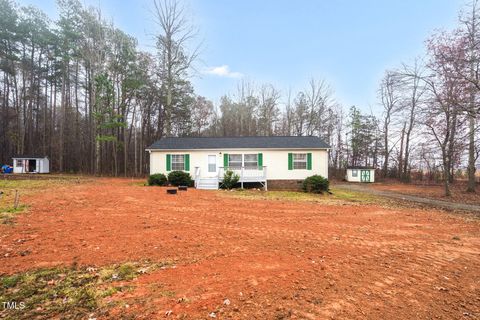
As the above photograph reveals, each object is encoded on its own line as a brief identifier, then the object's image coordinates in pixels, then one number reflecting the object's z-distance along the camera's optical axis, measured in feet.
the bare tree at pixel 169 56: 69.10
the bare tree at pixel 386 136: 94.41
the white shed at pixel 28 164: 82.23
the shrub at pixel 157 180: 49.21
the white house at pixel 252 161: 50.93
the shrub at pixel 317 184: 46.29
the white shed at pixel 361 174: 90.58
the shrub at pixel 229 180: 48.57
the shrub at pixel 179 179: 49.32
